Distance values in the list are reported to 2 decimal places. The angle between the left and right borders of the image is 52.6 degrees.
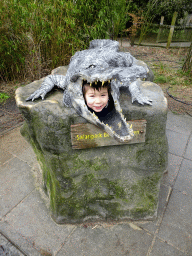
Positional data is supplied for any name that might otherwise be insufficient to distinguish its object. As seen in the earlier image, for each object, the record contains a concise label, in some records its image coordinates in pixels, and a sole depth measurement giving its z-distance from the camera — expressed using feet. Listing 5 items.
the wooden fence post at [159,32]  34.76
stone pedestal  5.60
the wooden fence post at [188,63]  19.65
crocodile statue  4.87
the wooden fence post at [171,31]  31.91
